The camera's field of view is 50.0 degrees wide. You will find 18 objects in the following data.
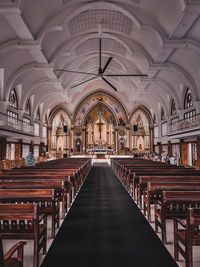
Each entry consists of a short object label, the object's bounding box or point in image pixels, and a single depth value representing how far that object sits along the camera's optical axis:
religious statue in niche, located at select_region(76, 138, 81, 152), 34.30
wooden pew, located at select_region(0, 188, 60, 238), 3.71
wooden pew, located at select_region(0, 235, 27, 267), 2.01
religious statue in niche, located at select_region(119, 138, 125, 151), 34.31
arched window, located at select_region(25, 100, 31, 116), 24.92
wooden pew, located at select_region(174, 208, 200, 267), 2.56
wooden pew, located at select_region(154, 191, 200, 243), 3.50
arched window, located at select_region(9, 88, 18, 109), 20.53
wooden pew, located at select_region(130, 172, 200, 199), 6.47
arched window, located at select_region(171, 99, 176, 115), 24.91
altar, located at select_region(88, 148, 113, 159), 29.00
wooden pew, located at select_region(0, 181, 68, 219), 4.89
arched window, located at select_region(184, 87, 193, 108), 20.37
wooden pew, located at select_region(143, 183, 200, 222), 4.59
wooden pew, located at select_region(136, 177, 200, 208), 5.44
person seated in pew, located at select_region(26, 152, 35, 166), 12.18
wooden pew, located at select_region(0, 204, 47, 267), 2.75
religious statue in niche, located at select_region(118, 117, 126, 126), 34.41
